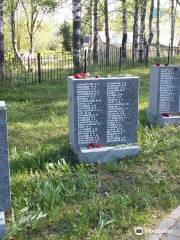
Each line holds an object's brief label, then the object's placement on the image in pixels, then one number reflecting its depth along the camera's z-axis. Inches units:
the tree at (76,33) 401.9
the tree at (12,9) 707.5
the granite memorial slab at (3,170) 117.1
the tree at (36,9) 593.8
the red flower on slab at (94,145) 186.6
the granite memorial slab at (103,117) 181.7
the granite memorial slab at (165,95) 242.4
